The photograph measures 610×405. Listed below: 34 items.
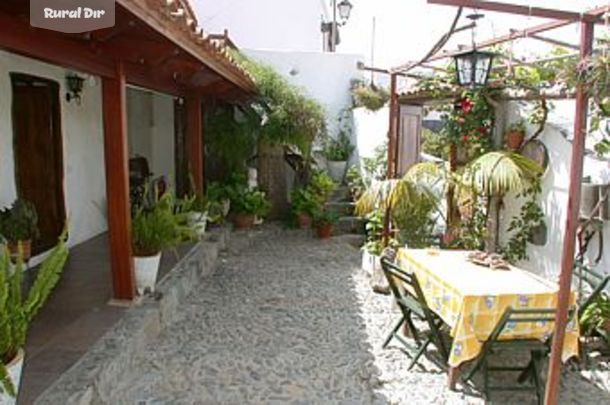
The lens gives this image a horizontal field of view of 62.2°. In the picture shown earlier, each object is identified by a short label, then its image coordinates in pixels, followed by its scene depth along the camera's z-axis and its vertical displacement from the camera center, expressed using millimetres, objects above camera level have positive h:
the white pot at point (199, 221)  6684 -1019
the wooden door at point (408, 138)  7676 +188
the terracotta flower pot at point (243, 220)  9250 -1317
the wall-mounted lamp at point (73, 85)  6223 +756
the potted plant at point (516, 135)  5594 +178
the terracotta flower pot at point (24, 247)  4547 -917
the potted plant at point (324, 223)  9141 -1329
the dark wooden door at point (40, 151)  5387 -54
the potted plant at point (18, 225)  4543 -719
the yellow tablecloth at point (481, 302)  3529 -1081
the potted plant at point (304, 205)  9484 -1056
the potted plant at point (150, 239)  4648 -861
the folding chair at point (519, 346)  3428 -1378
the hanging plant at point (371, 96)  10352 +1102
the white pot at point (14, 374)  2400 -1118
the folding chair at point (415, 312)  3977 -1336
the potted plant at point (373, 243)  6688 -1267
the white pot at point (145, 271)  4617 -1136
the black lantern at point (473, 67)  4625 +772
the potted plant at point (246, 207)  9203 -1064
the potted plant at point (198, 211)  6422 -924
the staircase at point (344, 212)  9555 -1225
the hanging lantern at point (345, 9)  13320 +3719
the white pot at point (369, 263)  6470 -1497
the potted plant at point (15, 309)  2393 -823
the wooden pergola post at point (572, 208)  2697 -306
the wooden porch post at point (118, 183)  4176 -304
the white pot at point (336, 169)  11297 -442
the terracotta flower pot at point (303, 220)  9656 -1362
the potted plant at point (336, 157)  11297 -172
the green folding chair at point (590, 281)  3820 -1066
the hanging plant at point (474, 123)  6047 +334
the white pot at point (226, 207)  8817 -1036
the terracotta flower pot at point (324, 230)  9141 -1460
